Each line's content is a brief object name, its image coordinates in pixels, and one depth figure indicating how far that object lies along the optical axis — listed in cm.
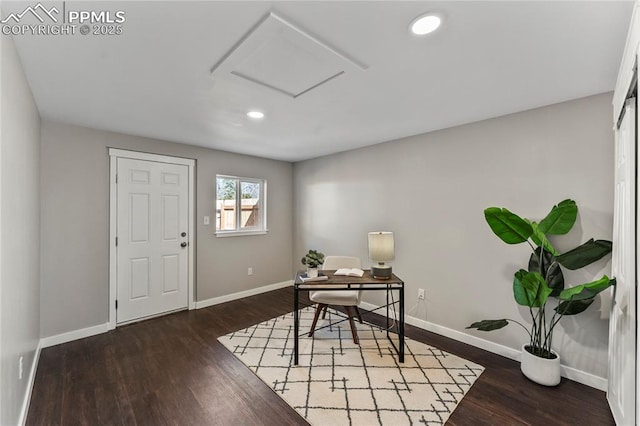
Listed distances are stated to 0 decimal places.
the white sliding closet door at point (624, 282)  143
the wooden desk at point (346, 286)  242
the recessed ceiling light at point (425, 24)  131
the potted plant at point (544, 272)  205
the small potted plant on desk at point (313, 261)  280
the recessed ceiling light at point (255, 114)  256
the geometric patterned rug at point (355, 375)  184
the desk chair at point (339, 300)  282
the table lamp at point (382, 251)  266
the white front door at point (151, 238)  327
